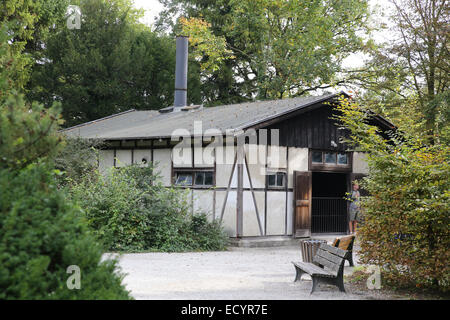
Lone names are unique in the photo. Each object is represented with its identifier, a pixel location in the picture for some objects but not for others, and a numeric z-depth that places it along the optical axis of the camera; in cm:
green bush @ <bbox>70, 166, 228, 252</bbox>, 1356
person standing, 1858
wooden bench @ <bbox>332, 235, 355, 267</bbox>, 1127
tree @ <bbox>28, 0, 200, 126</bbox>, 3083
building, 1592
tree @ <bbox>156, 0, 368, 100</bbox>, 3081
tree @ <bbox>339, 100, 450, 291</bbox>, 870
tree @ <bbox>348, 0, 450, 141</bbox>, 2112
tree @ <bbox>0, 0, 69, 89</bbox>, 2948
